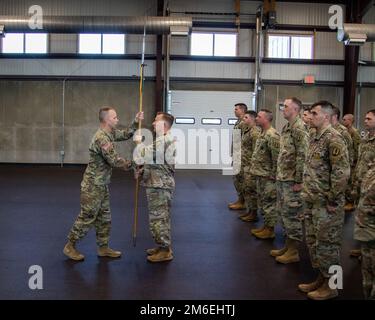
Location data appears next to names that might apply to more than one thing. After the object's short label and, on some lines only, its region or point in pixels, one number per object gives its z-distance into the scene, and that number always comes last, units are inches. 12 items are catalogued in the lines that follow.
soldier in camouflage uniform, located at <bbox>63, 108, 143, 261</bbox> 187.2
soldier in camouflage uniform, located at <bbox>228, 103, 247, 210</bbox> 300.8
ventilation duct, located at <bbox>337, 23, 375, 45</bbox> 395.2
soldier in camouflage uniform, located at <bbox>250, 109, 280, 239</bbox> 229.5
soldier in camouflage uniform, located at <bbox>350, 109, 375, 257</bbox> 183.0
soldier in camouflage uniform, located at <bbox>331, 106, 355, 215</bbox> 241.0
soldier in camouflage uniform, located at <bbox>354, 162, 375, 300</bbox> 127.4
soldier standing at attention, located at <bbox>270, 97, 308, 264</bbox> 192.9
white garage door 570.6
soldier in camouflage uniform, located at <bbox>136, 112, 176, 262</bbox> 188.1
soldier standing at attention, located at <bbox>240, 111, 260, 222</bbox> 269.7
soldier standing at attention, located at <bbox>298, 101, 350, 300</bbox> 147.1
